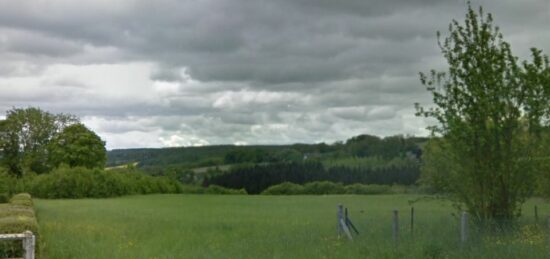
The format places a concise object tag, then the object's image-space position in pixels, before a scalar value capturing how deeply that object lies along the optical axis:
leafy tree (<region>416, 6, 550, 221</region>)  18.83
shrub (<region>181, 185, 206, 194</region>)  104.06
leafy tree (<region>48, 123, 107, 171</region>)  86.44
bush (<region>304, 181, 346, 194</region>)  102.31
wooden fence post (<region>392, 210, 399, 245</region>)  17.46
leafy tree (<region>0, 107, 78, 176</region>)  86.19
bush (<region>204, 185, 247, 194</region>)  103.00
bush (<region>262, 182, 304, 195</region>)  105.06
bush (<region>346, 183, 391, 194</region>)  98.44
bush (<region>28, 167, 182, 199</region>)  76.81
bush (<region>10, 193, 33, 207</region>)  34.38
